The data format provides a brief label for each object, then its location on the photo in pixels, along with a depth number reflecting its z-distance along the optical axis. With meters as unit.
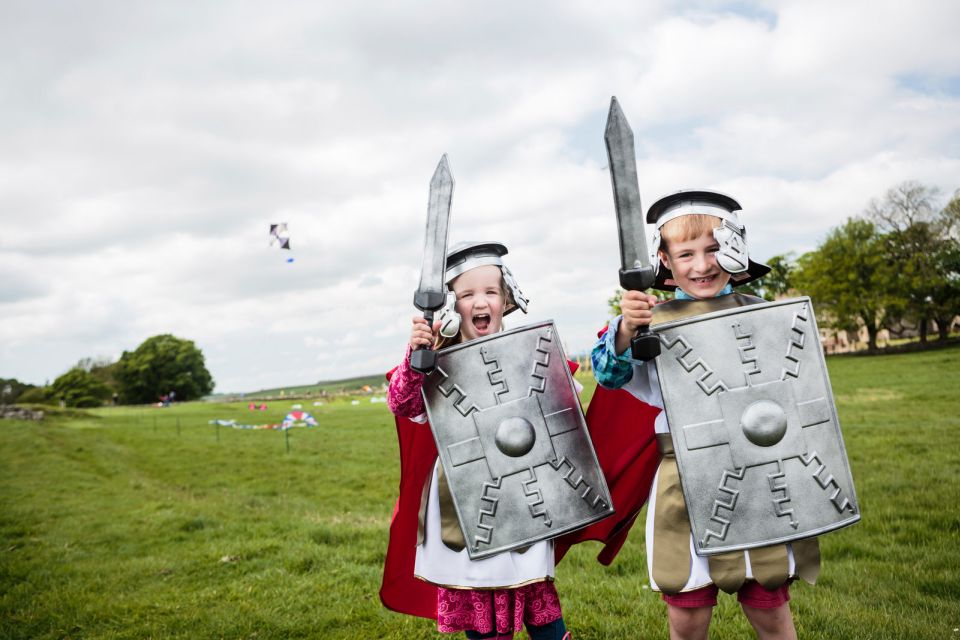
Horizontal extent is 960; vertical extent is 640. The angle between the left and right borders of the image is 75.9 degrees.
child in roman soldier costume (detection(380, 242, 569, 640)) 2.61
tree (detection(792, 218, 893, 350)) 36.22
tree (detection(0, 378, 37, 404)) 65.62
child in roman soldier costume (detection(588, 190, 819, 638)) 2.26
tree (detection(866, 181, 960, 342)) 33.62
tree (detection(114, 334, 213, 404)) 64.19
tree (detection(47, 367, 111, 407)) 62.44
